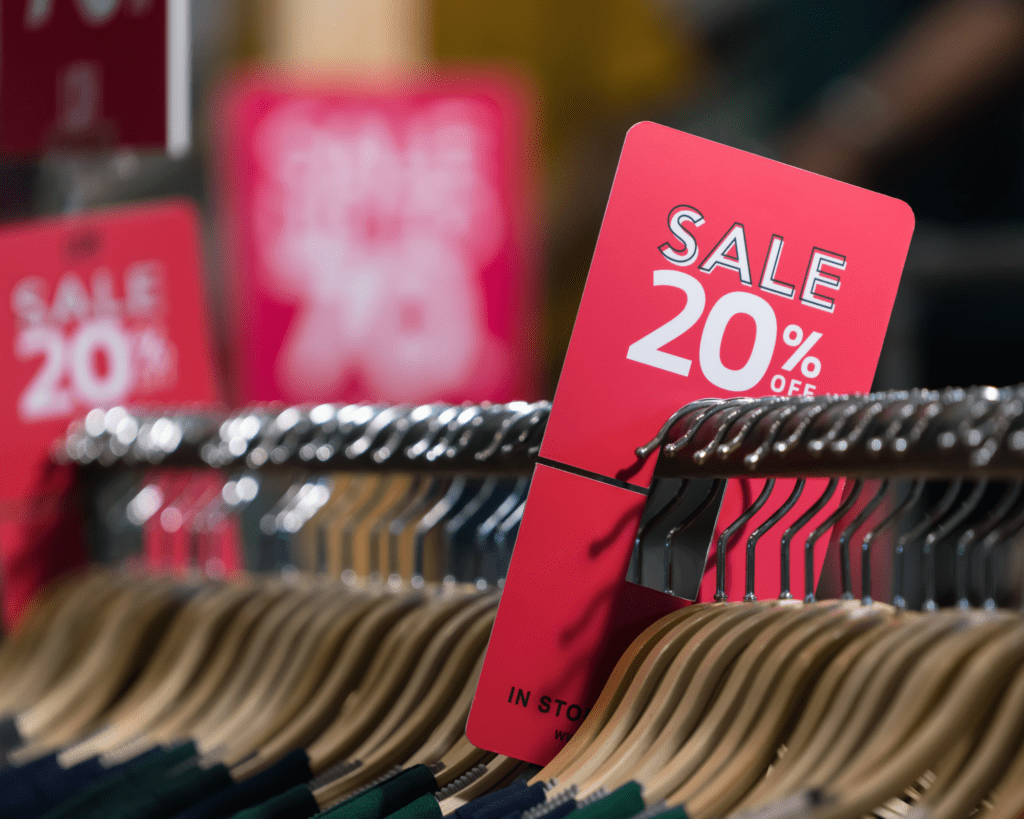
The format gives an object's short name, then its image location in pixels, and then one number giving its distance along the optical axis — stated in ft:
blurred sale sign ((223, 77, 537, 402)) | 11.25
